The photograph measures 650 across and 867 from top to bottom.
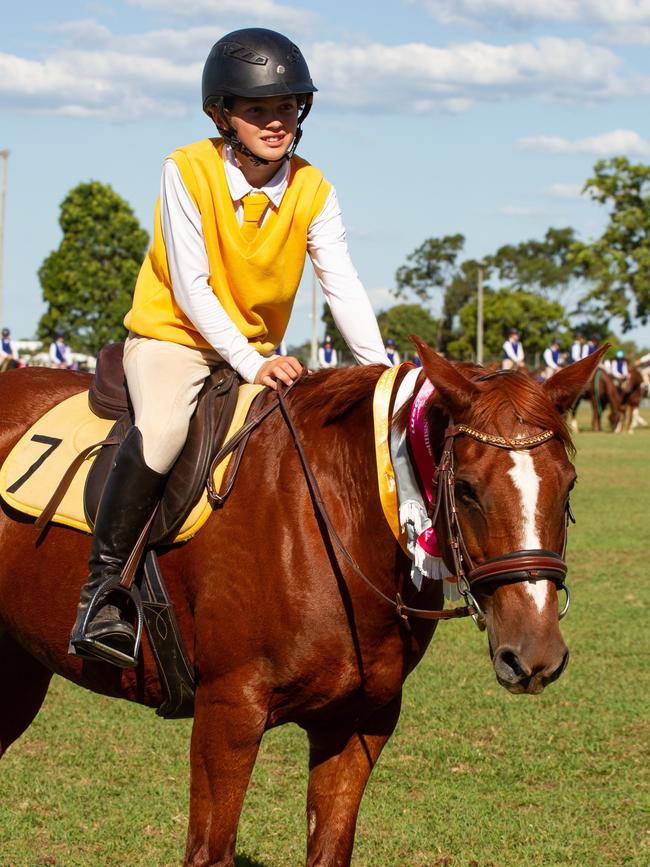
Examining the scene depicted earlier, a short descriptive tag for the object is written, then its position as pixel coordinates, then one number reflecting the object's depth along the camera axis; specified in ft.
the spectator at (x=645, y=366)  189.78
